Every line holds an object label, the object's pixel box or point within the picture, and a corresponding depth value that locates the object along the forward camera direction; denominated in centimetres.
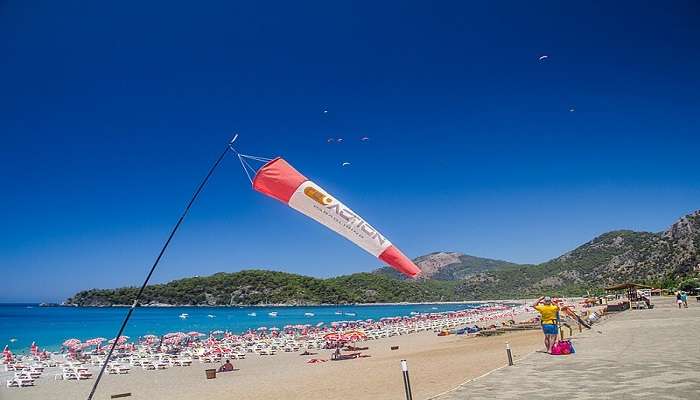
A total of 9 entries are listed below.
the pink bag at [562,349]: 1248
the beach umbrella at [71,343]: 3143
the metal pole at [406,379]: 740
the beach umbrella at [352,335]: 2792
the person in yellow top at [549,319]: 1267
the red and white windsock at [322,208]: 555
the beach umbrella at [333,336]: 2867
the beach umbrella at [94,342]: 3115
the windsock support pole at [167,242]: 547
